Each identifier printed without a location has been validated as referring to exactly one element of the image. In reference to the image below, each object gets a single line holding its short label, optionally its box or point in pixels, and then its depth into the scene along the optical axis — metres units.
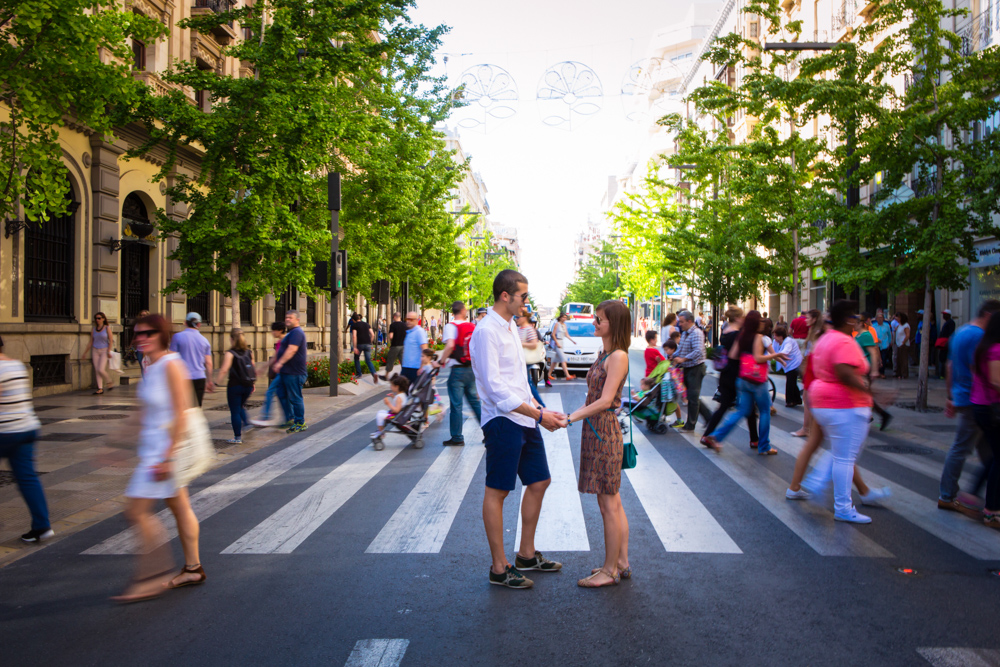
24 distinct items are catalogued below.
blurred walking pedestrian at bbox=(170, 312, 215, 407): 9.84
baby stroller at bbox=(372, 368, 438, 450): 10.23
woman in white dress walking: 4.63
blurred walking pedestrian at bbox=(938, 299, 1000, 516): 6.56
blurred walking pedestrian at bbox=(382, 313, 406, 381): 16.86
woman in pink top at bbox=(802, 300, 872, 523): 6.21
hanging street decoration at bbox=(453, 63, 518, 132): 26.44
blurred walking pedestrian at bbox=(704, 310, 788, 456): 9.29
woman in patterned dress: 4.72
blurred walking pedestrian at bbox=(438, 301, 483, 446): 10.11
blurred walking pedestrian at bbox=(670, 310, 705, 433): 11.61
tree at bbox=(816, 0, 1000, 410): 13.52
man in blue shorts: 4.56
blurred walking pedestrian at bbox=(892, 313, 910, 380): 21.16
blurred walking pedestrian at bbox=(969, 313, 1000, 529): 5.84
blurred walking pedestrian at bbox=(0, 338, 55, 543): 5.52
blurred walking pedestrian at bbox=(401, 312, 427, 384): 11.88
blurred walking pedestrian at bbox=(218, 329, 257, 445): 10.27
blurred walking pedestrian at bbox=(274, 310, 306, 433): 10.93
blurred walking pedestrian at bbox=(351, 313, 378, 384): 20.95
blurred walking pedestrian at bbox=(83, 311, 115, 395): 16.55
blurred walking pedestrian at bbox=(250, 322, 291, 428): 11.08
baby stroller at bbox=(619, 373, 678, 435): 10.64
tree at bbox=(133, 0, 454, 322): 14.49
